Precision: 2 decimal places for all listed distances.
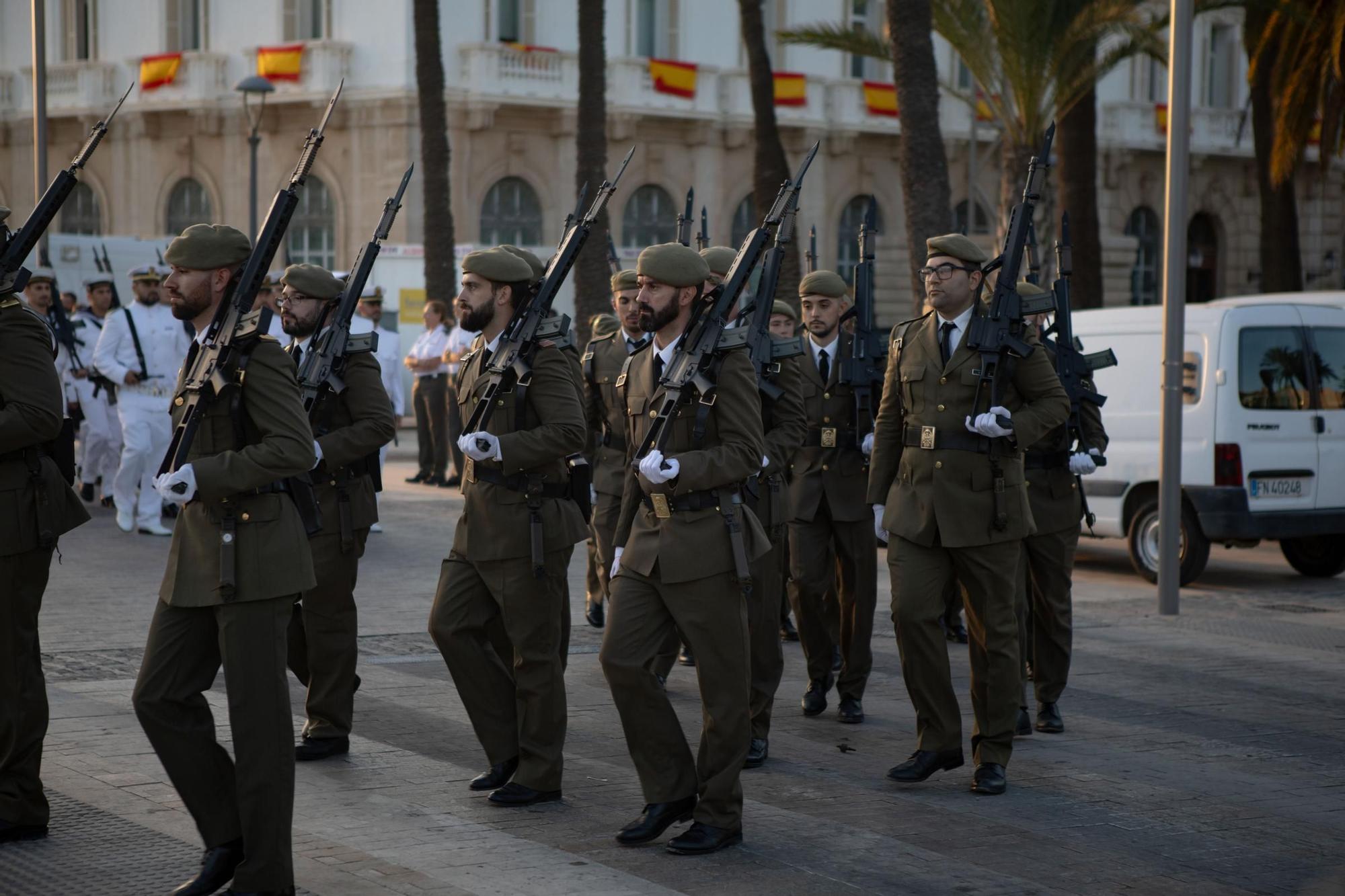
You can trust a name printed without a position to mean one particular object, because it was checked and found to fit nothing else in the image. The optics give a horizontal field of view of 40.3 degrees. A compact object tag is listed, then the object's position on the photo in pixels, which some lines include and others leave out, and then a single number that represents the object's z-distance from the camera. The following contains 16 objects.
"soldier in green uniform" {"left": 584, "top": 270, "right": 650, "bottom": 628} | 9.84
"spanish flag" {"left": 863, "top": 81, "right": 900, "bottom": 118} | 41.75
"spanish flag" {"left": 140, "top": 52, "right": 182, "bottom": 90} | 37.81
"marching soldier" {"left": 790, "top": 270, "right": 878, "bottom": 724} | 8.66
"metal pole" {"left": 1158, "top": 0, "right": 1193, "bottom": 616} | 12.04
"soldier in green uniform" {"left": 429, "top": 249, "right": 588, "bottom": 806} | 6.79
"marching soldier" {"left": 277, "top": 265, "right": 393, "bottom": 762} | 7.50
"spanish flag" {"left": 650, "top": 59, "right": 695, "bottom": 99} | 38.62
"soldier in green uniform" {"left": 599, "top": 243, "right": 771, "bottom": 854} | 6.17
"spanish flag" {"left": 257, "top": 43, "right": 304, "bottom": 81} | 36.06
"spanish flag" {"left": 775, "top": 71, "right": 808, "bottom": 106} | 40.44
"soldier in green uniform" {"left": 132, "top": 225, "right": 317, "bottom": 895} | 5.35
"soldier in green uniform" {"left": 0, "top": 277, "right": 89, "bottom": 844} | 6.04
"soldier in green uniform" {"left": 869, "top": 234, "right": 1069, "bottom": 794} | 7.24
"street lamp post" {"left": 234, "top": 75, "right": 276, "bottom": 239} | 27.05
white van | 13.05
